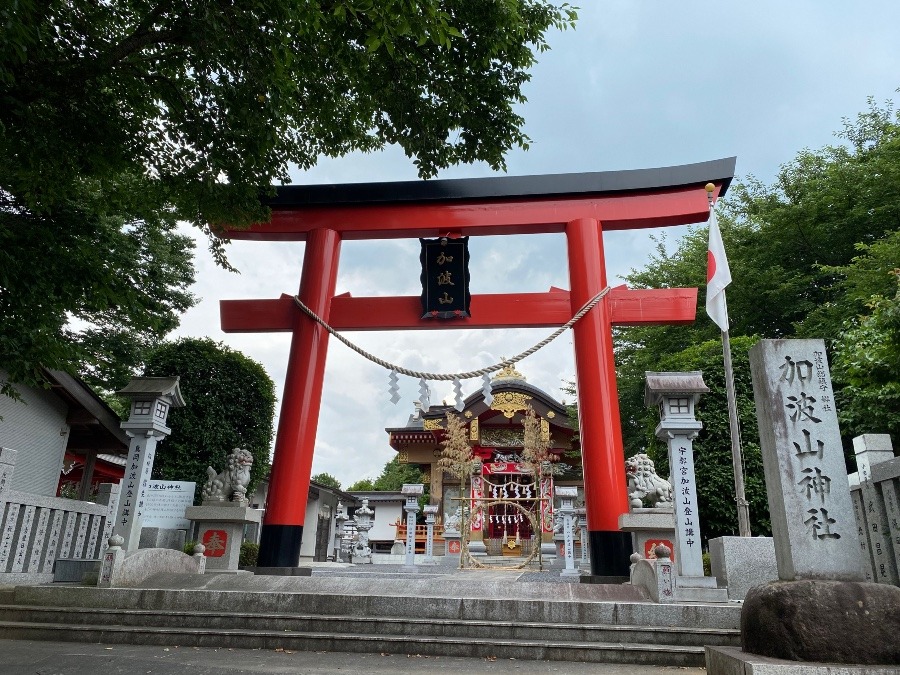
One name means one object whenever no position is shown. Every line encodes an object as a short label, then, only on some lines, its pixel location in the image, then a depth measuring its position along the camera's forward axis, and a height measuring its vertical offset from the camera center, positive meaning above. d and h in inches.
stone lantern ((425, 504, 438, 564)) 641.6 -19.1
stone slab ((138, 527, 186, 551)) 397.4 -20.7
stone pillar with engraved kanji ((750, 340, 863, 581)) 136.9 +17.3
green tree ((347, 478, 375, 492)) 1999.3 +110.5
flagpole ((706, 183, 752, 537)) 267.9 +37.2
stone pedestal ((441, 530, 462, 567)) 668.1 -37.3
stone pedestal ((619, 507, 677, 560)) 274.1 -1.1
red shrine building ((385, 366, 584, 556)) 852.0 +116.5
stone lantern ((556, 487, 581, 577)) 499.2 +6.2
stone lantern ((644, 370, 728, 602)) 229.1 +28.6
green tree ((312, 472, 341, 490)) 1950.8 +121.3
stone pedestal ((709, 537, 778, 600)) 241.4 -14.7
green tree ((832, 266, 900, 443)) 265.9 +88.5
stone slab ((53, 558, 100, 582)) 290.8 -31.7
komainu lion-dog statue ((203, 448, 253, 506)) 364.2 +18.2
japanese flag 298.8 +128.0
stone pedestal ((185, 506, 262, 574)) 346.3 -12.3
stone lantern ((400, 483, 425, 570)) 573.6 +4.9
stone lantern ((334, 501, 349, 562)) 820.5 -15.9
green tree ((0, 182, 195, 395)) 209.2 +85.5
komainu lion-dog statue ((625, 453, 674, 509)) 301.4 +20.8
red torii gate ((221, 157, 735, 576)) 317.4 +164.2
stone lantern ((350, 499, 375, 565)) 676.7 -29.6
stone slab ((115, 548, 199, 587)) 242.8 -25.8
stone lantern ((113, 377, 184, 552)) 260.4 +34.0
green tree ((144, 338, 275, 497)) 483.2 +90.5
